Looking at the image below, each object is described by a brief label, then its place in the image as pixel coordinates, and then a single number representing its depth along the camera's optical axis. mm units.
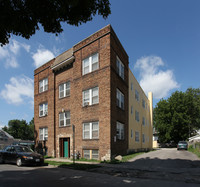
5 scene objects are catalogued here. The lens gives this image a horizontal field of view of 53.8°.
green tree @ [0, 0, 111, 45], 7289
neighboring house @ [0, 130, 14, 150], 54438
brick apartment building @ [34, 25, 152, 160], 16391
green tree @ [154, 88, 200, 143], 47438
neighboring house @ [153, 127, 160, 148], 59947
